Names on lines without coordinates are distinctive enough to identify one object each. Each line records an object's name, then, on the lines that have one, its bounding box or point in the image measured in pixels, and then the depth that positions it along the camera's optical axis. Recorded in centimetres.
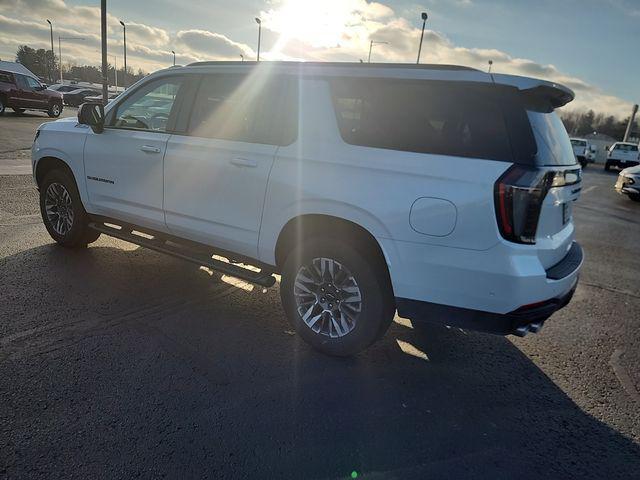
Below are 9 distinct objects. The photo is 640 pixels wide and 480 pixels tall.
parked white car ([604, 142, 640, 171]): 2897
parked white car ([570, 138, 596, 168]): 2894
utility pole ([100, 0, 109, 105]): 1355
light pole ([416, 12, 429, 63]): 3123
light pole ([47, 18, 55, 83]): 6801
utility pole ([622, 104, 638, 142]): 4288
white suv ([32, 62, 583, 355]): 271
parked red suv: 2205
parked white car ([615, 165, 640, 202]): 1356
